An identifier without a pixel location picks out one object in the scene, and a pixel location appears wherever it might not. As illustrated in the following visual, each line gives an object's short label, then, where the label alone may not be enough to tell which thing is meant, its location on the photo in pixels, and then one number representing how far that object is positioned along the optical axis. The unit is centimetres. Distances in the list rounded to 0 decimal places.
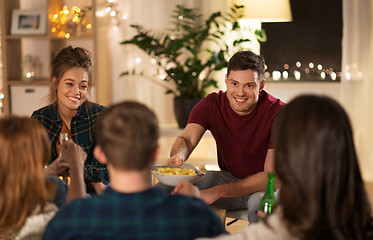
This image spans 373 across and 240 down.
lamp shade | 413
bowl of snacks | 196
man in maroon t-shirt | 241
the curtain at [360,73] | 441
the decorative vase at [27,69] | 478
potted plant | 436
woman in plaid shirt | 231
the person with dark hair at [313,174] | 114
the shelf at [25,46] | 469
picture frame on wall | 473
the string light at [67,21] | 477
